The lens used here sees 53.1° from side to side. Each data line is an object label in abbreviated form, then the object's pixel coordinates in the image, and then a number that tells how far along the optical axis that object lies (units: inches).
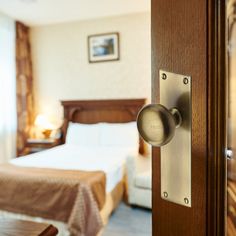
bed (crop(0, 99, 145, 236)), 70.2
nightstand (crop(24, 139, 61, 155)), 139.6
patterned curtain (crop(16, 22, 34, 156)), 145.4
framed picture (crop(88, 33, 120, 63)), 138.9
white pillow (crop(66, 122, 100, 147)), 129.5
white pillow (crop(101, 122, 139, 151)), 122.0
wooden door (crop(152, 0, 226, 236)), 13.7
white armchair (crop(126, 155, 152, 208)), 93.5
